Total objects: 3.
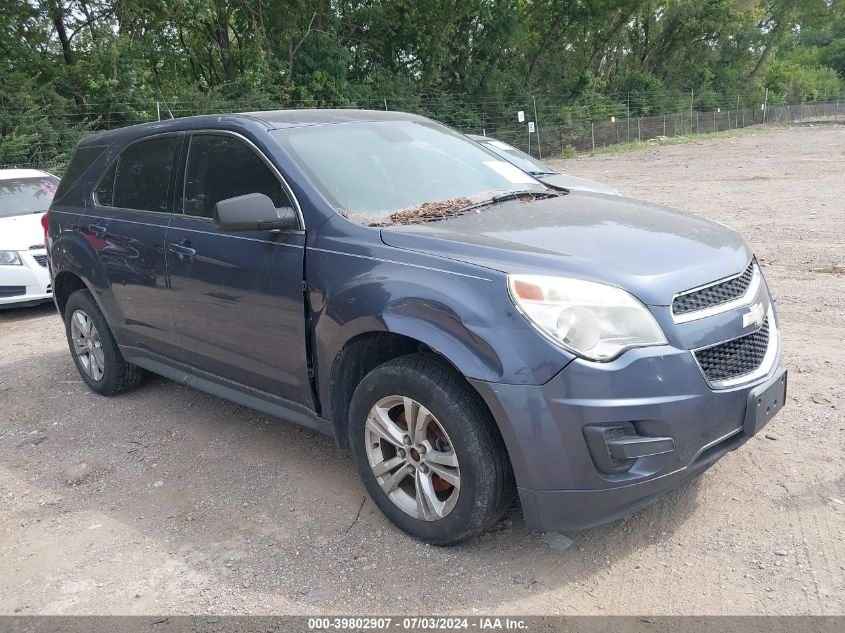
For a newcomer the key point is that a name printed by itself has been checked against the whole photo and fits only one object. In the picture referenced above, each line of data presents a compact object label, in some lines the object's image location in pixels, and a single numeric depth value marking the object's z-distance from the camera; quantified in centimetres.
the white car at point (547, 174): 797
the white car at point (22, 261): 818
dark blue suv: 277
